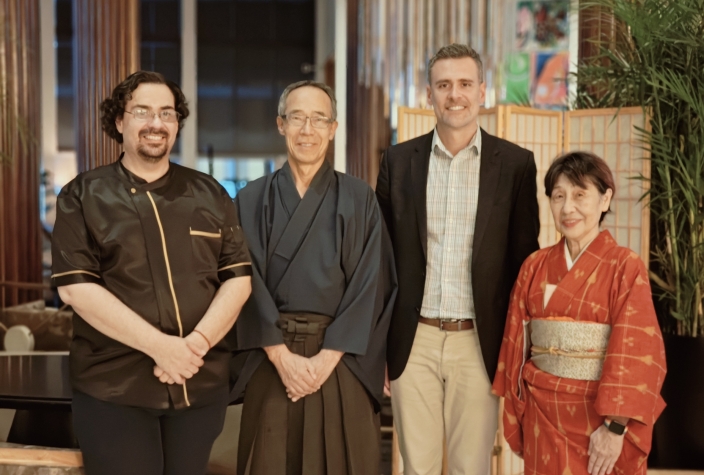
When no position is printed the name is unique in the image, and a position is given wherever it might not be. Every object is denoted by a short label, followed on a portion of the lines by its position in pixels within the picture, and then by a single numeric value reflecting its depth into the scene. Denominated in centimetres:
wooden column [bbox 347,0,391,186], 680
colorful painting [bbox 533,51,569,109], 664
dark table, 238
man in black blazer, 202
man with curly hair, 158
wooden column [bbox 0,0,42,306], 535
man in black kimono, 184
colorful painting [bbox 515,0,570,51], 663
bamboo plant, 267
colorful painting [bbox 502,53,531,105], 656
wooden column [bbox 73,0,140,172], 584
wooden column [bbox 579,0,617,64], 343
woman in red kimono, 176
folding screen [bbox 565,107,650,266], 298
